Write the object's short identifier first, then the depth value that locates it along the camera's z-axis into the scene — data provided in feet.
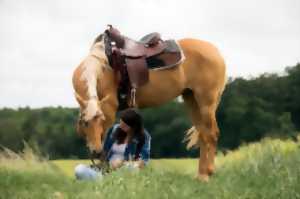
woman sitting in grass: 44.61
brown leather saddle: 51.04
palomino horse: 47.07
